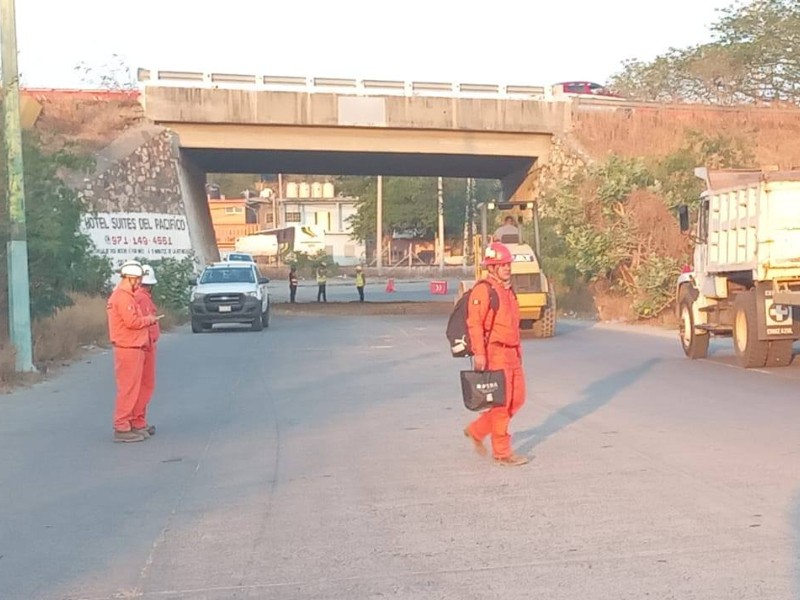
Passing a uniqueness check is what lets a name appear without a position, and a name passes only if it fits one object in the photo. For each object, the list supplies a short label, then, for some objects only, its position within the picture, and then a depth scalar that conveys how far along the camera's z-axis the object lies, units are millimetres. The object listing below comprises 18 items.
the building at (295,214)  106688
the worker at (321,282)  49750
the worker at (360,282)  48219
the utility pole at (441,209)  86000
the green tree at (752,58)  55281
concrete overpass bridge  41094
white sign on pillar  39594
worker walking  9688
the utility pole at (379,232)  85875
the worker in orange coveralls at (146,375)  12203
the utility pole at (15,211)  18375
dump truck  17141
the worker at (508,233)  26328
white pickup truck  30578
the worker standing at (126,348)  11914
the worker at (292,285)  48812
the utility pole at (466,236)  87800
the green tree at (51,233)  21188
